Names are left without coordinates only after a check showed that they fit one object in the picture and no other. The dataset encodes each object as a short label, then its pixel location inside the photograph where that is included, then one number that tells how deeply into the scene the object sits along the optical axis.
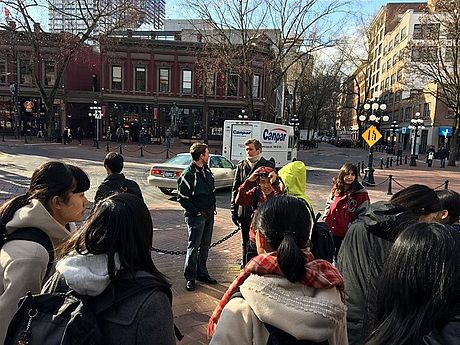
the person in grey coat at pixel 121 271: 1.54
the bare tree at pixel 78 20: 32.50
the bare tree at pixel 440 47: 29.61
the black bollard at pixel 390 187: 15.35
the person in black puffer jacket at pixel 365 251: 2.27
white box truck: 21.19
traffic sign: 18.70
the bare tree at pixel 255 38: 30.31
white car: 12.67
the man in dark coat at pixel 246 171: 5.64
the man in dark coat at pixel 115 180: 4.51
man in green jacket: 5.18
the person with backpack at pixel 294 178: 4.78
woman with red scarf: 1.60
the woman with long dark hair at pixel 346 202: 4.71
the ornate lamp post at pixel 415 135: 32.22
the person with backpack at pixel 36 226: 1.92
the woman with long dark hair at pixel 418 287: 1.34
